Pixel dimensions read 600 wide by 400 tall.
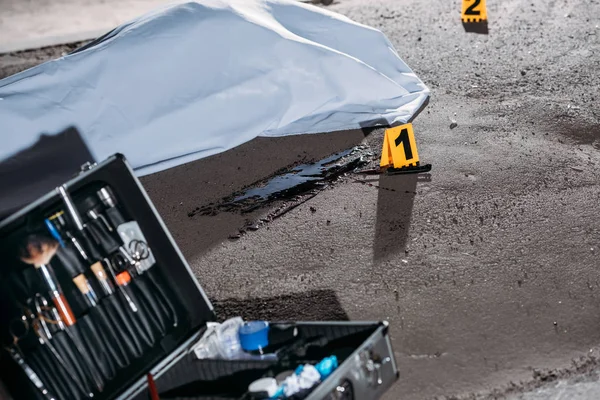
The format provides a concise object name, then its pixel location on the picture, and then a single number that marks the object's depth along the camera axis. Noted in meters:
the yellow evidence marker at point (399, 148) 7.79
